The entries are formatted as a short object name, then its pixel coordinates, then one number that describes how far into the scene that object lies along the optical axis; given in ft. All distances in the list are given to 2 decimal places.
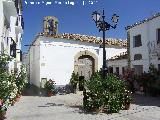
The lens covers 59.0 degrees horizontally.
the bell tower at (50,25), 41.60
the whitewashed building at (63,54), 35.78
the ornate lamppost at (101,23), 21.84
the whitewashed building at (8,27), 25.18
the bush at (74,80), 35.21
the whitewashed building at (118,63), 38.75
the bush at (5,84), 18.16
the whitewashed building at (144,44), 31.23
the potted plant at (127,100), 21.28
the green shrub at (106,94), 20.38
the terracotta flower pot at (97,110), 20.39
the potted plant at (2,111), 16.85
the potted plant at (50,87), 33.14
